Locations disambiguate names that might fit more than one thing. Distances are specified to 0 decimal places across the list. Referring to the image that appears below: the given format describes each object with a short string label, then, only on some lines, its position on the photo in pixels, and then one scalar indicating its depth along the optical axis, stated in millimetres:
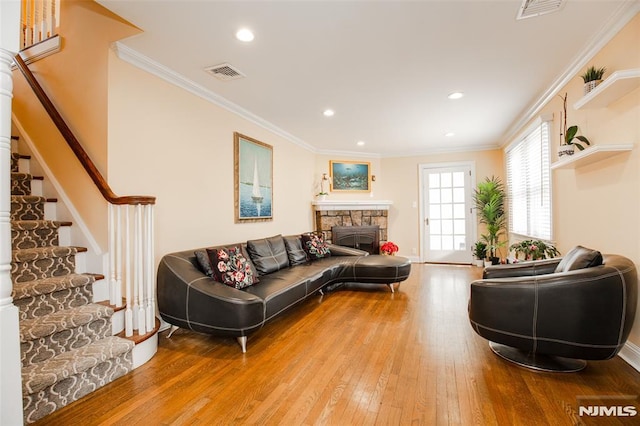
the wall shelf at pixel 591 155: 2184
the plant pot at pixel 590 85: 2373
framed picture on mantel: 6707
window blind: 3705
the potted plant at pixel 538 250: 3324
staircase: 1752
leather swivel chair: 1840
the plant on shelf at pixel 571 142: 2755
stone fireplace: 6324
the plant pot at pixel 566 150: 2809
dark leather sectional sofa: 2408
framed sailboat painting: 3984
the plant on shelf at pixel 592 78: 2381
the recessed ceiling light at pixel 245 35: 2325
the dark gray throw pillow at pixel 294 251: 4246
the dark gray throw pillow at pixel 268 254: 3627
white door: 6383
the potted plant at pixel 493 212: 5602
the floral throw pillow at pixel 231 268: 2838
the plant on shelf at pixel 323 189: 6398
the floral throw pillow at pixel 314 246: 4629
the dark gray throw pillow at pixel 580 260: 2021
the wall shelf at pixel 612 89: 1988
